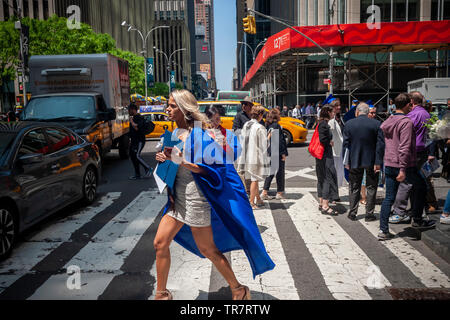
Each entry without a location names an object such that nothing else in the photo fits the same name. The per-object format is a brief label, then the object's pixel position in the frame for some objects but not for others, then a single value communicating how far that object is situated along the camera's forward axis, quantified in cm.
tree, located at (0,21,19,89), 3588
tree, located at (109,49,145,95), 6291
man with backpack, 1022
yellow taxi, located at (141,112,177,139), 2056
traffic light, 1955
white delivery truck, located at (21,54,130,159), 1117
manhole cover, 379
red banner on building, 2025
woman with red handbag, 696
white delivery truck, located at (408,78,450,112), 2089
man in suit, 629
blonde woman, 333
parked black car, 504
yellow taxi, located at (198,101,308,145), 1703
